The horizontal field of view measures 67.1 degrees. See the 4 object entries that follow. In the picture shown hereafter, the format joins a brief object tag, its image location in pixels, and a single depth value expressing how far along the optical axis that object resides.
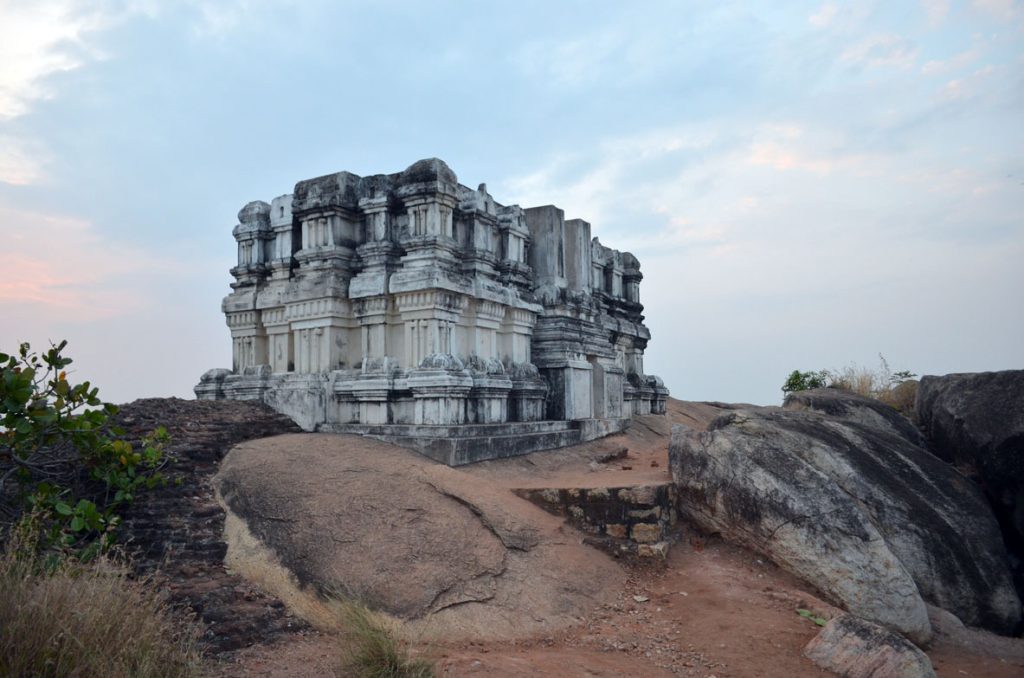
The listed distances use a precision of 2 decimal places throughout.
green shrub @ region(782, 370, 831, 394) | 18.28
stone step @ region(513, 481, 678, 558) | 6.98
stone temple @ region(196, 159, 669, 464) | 8.88
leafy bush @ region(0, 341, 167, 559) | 5.70
